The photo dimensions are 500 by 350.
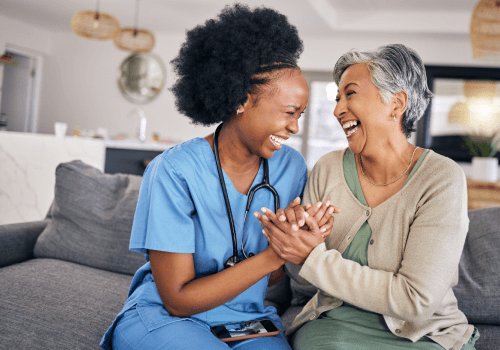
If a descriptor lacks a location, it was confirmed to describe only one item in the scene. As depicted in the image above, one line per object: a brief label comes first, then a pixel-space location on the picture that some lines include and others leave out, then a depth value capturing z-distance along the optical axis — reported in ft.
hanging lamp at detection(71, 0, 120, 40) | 15.01
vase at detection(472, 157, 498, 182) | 13.75
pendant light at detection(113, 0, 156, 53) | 17.67
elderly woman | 3.76
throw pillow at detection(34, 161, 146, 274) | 6.65
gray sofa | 4.94
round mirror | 25.18
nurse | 3.93
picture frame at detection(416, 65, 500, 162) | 20.68
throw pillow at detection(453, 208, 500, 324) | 5.11
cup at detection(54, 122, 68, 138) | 14.80
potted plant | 13.75
